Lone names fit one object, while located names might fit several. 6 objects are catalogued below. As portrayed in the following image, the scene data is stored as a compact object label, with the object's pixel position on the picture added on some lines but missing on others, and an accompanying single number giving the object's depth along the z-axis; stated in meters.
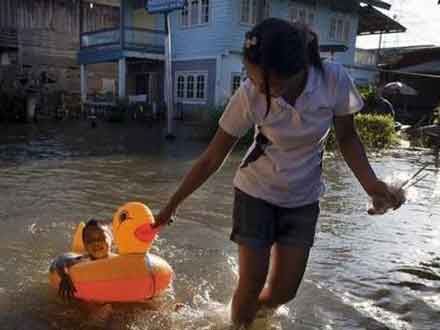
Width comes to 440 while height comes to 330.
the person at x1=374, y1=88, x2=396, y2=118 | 16.42
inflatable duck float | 3.27
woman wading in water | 2.48
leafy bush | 13.88
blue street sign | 13.62
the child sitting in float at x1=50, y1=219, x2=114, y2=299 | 3.50
